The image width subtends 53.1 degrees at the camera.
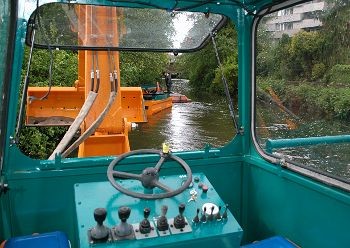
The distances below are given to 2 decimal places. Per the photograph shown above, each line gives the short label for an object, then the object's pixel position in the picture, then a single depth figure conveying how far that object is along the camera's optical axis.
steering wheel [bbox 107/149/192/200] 1.86
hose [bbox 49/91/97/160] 2.79
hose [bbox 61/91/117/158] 2.68
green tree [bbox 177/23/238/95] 17.27
